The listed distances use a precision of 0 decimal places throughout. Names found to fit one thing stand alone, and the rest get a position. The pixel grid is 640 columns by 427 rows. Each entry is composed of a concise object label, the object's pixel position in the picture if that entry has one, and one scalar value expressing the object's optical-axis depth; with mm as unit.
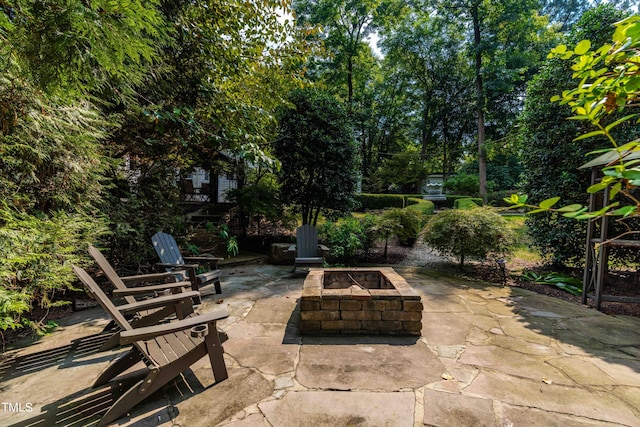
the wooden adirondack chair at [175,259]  3642
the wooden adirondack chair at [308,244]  5223
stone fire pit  2771
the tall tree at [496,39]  12305
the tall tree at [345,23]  15117
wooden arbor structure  3349
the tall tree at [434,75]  17344
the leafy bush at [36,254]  2247
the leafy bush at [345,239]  5471
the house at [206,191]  9827
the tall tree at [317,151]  6000
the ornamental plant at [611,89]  679
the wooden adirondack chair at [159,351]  1694
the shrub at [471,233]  4785
